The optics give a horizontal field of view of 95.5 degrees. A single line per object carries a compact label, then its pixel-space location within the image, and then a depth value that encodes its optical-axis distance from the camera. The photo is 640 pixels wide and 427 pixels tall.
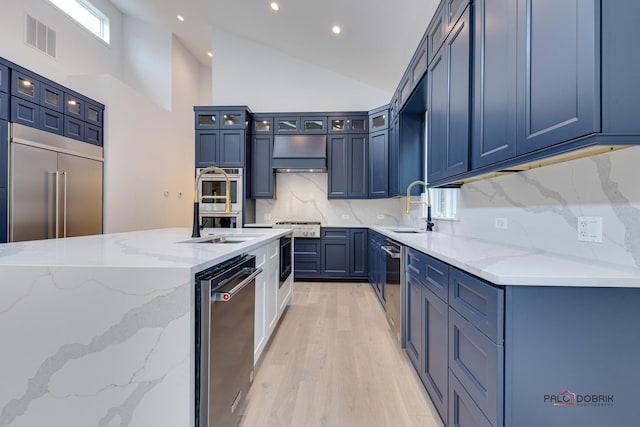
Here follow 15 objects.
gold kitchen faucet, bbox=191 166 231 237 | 2.04
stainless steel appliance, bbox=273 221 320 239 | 4.59
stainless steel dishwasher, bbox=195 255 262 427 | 1.09
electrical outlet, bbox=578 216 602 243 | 1.21
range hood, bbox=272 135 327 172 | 4.68
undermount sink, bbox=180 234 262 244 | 2.14
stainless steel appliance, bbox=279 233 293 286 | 2.92
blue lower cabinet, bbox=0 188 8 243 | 3.02
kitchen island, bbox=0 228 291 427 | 1.04
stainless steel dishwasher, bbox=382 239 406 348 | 2.28
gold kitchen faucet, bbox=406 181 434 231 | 3.08
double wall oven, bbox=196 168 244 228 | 4.68
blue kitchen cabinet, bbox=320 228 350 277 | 4.62
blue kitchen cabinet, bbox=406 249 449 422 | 1.43
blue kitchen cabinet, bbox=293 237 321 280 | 4.65
